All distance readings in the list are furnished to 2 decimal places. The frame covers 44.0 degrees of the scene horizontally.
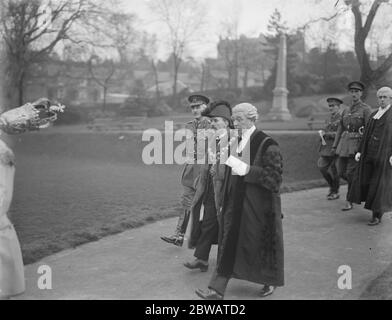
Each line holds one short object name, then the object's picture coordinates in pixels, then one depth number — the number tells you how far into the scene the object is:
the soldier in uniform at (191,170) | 5.66
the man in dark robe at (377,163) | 6.64
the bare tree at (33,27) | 14.05
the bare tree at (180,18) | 10.98
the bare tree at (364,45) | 8.77
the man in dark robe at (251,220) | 4.04
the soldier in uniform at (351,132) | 7.81
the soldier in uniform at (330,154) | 8.88
